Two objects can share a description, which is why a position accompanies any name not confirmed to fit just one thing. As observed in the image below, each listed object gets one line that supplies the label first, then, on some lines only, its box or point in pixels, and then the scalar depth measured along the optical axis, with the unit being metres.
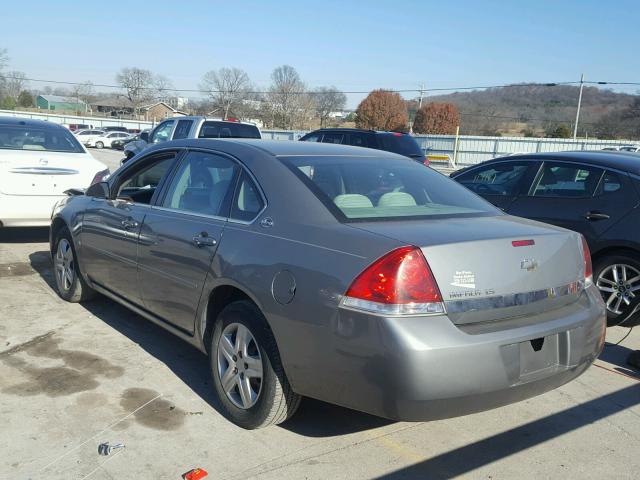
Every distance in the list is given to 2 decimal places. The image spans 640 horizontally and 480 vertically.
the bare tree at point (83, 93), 100.76
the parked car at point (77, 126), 59.14
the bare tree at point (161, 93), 83.28
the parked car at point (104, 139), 45.78
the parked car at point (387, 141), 12.42
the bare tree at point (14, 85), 83.49
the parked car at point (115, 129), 51.75
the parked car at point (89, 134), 45.71
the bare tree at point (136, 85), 89.19
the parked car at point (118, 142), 44.02
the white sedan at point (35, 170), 7.41
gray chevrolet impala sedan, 2.76
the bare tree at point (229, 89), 73.44
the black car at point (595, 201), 5.51
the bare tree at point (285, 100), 72.56
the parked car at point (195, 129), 13.09
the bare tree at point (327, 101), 75.00
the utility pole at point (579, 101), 51.72
